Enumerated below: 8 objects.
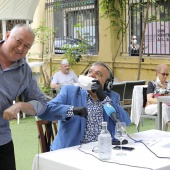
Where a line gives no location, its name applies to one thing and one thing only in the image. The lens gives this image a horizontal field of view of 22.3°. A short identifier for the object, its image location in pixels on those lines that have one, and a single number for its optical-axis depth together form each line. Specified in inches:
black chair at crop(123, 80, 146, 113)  326.3
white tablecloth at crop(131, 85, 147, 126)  276.7
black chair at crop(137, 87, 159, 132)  273.2
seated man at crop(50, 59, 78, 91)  374.3
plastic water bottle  107.3
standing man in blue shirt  104.8
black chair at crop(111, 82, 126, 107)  316.8
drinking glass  119.0
